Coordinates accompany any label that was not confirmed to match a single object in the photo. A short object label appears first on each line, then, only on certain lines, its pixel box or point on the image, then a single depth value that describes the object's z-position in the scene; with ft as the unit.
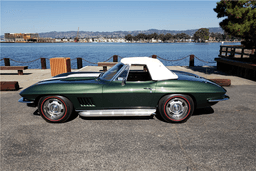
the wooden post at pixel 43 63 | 49.96
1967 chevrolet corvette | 13.97
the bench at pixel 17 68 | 38.33
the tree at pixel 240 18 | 31.71
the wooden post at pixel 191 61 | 53.73
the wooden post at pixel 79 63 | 51.57
